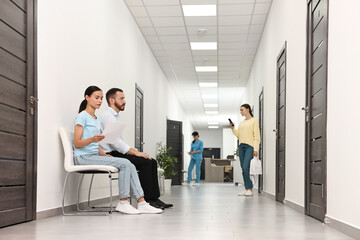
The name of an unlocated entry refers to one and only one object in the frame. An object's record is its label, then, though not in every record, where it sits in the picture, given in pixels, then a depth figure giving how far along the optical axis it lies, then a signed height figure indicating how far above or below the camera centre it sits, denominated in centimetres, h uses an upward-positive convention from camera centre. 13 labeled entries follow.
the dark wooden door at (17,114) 333 +22
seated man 487 -12
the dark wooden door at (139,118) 829 +46
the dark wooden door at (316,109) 377 +30
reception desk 1953 -113
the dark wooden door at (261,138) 859 +12
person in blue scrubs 1422 -23
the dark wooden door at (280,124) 605 +28
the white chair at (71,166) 425 -20
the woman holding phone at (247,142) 747 +4
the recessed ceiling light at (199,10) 752 +215
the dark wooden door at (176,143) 1341 +3
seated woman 440 -13
